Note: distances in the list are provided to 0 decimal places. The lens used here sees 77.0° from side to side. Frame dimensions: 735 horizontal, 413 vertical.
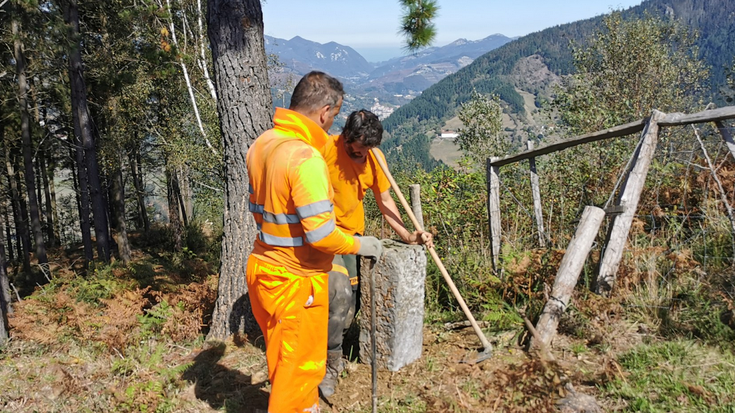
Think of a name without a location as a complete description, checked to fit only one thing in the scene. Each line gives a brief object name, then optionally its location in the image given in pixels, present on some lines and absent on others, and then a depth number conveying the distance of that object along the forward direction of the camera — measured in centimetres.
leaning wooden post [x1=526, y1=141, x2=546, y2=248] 498
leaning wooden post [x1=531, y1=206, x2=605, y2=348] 375
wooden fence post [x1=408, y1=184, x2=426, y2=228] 495
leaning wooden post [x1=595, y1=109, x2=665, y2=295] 380
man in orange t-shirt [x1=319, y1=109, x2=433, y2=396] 342
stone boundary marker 382
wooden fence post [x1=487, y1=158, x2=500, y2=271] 517
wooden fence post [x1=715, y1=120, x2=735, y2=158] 348
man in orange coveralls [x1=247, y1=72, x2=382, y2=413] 252
